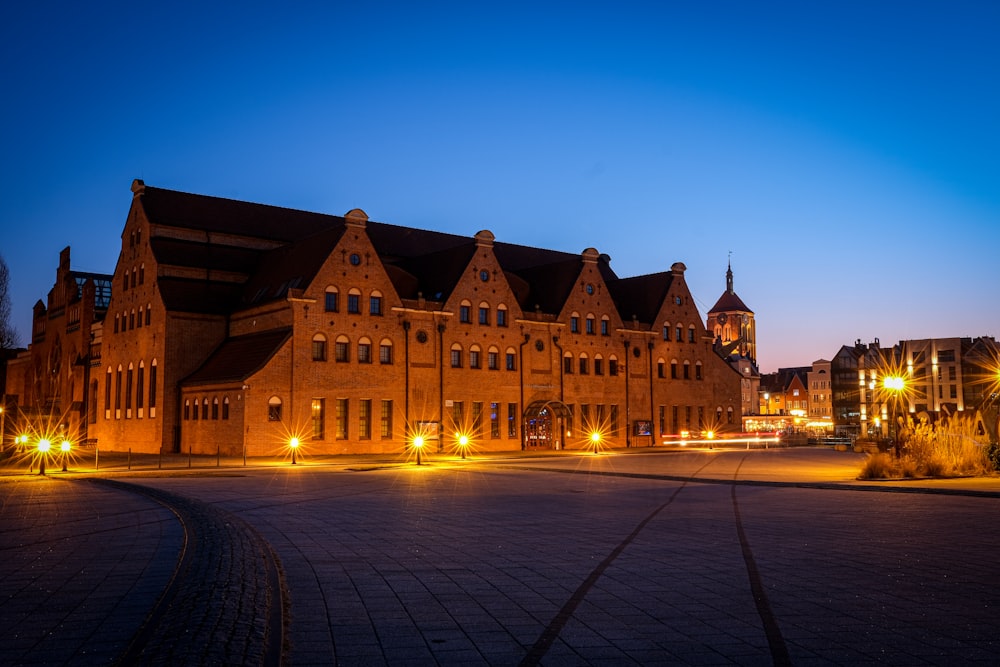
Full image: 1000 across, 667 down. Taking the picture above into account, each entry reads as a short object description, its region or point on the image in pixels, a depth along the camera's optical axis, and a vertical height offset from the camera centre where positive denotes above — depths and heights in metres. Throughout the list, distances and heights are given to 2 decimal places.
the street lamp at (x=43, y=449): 32.84 -0.85
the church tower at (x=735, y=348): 186.45 +15.30
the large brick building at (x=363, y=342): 52.88 +5.28
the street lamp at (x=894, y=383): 39.34 +1.66
